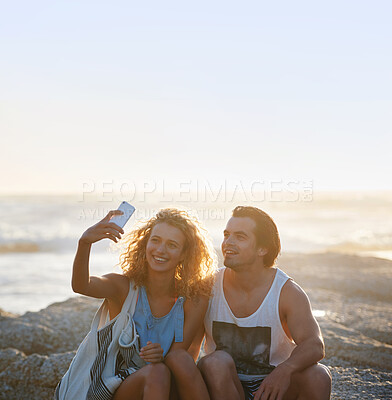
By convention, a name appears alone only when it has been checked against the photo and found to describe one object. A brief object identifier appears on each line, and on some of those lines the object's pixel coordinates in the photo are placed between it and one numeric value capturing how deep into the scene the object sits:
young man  3.51
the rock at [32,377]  4.95
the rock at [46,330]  6.04
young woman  3.42
